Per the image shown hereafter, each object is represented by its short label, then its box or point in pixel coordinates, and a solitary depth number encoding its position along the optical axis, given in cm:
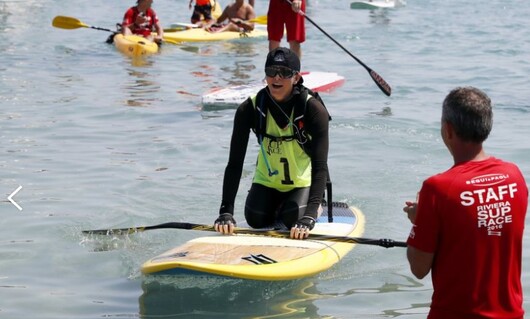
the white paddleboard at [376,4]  2642
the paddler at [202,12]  1880
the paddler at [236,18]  1848
